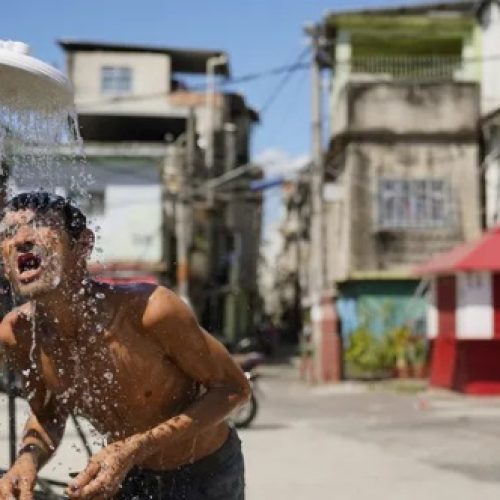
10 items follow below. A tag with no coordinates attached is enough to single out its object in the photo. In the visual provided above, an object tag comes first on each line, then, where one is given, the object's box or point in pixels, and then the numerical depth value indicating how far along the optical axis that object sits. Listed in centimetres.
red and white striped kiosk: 1573
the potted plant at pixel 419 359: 1996
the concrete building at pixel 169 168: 2959
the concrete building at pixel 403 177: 2308
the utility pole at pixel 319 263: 1969
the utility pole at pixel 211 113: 3638
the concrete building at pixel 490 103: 2228
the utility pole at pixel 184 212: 2734
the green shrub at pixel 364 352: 1995
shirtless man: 233
